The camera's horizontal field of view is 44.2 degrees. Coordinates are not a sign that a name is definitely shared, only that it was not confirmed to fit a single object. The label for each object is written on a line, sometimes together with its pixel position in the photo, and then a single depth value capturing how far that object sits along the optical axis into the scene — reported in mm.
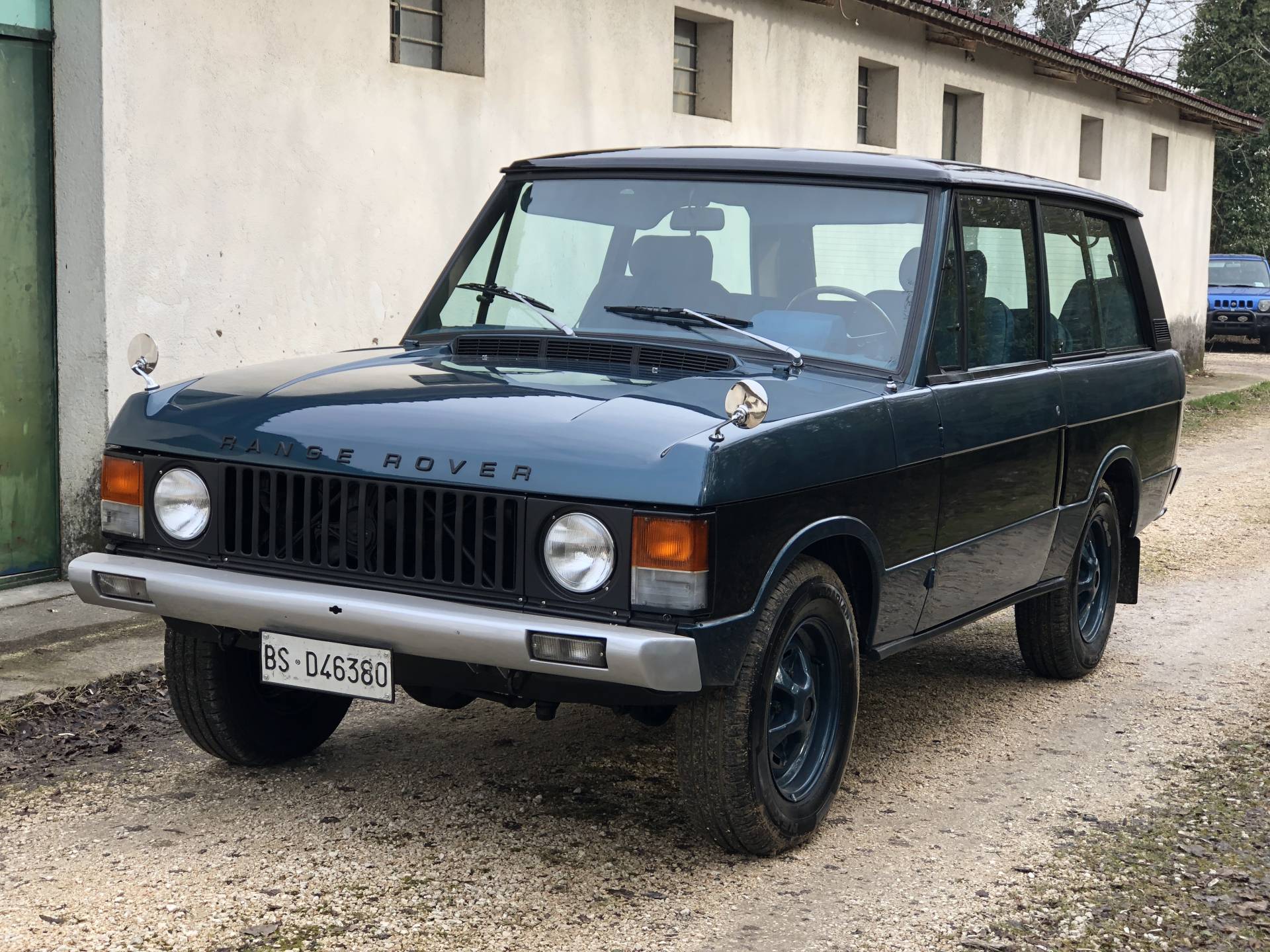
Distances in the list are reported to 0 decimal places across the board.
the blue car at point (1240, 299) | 30922
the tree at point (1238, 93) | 37844
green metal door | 7707
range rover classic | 3805
